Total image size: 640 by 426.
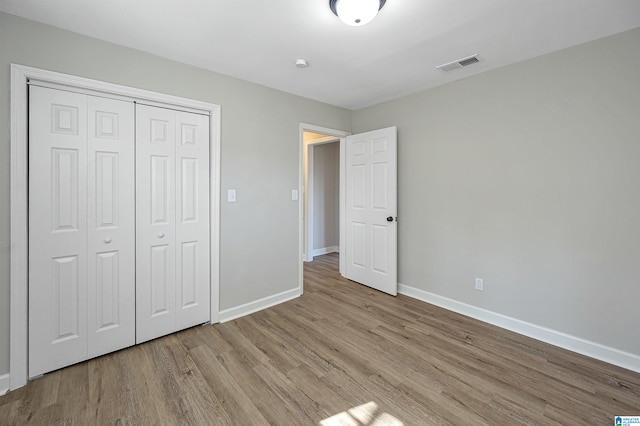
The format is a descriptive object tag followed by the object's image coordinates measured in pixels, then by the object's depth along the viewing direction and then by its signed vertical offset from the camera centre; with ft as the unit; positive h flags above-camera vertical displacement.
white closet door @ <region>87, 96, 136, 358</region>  6.86 -0.36
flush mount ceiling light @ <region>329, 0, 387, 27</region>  5.16 +3.92
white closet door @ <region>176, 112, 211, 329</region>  8.20 -0.23
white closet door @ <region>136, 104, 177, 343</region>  7.52 -0.30
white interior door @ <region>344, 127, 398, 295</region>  11.17 +0.12
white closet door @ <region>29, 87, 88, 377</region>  6.18 -0.42
